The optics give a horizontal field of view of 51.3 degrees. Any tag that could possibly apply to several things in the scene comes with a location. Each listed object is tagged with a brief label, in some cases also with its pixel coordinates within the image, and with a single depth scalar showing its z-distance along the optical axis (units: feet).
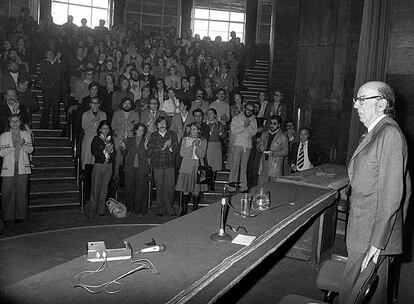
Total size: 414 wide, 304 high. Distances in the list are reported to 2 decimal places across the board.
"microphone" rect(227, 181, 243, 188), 13.66
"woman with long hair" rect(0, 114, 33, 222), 23.85
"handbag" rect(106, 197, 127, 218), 26.71
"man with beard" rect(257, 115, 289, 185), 28.37
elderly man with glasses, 10.03
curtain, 26.32
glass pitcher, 15.10
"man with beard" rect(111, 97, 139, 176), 28.45
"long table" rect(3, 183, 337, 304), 8.39
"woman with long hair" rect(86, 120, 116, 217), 26.09
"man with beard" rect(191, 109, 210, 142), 29.37
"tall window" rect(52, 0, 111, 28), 57.36
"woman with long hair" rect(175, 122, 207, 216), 27.09
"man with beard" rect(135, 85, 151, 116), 30.58
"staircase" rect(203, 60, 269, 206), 53.16
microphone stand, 11.85
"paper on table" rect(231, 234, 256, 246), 11.75
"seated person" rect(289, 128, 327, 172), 27.35
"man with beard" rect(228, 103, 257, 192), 29.78
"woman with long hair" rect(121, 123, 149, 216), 27.20
